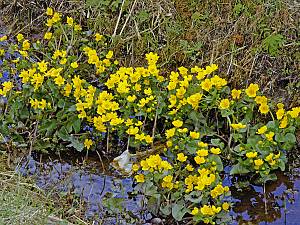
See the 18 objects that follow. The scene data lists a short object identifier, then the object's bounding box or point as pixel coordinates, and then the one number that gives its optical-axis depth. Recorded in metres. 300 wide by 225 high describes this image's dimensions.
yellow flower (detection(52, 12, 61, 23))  4.93
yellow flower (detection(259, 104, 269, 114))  4.19
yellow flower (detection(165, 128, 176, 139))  3.99
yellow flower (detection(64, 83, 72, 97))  4.37
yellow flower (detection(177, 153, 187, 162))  3.86
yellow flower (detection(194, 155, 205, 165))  3.80
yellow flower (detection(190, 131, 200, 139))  3.98
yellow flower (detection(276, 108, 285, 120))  4.07
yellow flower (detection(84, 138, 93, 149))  4.31
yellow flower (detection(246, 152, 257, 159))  3.92
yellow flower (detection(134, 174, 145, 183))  3.86
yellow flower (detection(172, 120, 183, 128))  4.01
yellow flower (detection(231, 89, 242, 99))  4.20
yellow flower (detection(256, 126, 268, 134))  4.02
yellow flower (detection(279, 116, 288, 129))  4.07
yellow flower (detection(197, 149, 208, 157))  3.82
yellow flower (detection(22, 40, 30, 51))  4.72
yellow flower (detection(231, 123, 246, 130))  4.07
